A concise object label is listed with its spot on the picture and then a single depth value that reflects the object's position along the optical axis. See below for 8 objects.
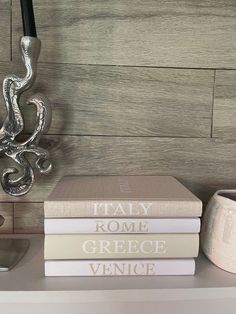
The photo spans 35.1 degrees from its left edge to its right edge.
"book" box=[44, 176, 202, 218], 0.48
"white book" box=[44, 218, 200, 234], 0.48
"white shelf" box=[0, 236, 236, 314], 0.46
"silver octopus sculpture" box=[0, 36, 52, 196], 0.56
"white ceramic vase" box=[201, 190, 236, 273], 0.50
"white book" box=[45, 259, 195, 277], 0.49
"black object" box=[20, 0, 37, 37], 0.52
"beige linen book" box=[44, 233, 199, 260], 0.49
